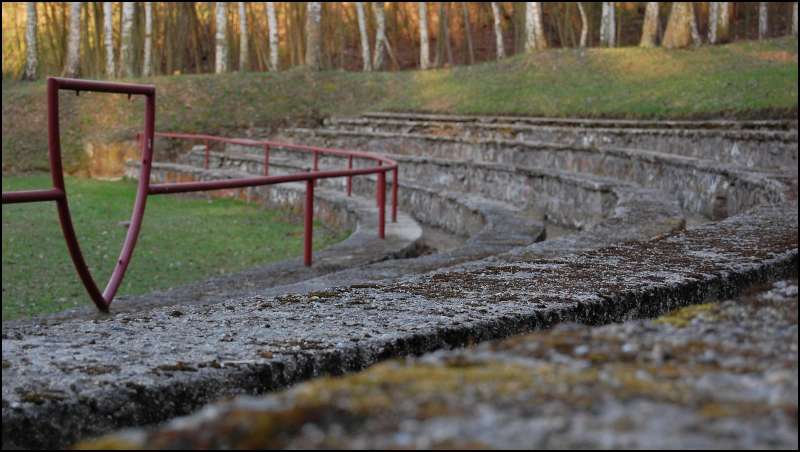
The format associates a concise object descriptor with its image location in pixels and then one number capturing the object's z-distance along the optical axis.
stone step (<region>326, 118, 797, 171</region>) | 11.09
